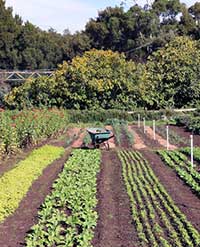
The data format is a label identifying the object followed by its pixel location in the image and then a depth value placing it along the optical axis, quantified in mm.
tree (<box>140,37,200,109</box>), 39750
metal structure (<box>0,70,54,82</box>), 51084
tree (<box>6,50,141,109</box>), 38562
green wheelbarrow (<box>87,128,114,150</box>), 18323
